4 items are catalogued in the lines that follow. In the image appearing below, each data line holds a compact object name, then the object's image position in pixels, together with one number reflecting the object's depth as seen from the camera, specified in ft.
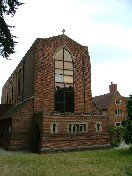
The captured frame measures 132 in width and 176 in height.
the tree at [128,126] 53.95
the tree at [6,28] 27.74
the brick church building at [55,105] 61.07
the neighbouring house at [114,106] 106.80
